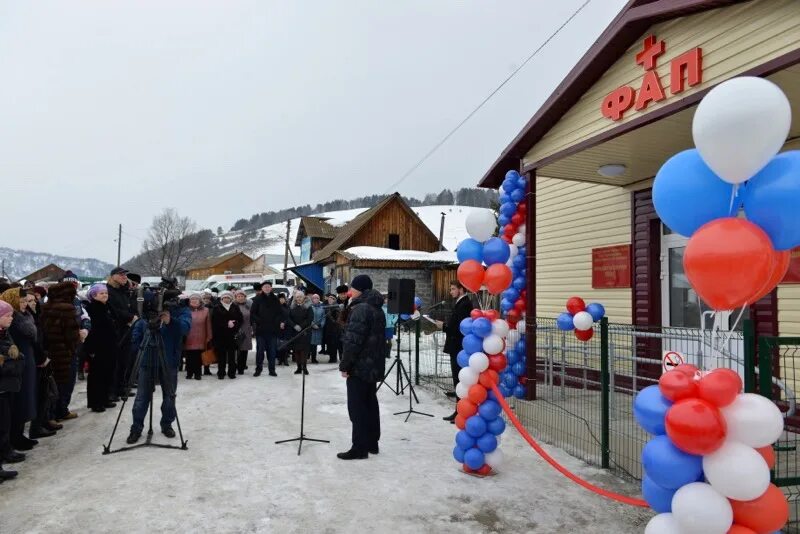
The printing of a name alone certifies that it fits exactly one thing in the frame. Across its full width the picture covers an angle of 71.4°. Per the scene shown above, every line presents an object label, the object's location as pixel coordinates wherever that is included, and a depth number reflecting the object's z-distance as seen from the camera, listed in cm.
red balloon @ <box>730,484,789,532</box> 234
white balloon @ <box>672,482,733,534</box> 231
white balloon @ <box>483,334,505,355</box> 507
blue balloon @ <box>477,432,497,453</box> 493
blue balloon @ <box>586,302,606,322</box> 722
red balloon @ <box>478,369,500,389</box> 505
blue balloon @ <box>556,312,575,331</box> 719
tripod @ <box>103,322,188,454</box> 580
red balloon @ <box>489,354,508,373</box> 509
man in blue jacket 591
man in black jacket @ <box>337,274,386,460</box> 538
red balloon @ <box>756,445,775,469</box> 247
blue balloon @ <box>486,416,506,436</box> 498
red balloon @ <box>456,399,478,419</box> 502
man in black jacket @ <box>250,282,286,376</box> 1070
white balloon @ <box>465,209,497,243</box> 542
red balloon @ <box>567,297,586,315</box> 720
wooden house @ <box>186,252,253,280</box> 7794
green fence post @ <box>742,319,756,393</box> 332
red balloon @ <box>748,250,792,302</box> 246
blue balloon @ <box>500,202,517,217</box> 853
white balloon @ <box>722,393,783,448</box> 234
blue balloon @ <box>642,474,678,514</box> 256
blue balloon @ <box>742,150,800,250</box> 227
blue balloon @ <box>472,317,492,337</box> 513
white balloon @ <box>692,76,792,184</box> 227
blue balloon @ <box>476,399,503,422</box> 497
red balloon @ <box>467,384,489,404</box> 500
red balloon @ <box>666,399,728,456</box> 234
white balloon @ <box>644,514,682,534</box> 243
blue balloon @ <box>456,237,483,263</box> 556
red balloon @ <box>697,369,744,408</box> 240
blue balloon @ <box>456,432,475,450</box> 498
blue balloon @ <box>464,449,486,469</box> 492
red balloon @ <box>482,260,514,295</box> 552
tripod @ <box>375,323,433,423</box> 858
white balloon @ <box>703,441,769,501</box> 229
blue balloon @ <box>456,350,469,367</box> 525
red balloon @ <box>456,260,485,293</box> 549
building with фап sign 521
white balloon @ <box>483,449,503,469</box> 494
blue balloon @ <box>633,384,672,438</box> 254
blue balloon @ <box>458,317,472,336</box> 525
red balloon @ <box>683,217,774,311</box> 232
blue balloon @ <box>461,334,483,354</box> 517
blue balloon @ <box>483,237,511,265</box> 553
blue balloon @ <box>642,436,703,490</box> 244
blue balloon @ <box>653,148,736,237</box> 247
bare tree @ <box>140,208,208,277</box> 5431
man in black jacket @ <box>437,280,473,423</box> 744
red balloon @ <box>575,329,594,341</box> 713
